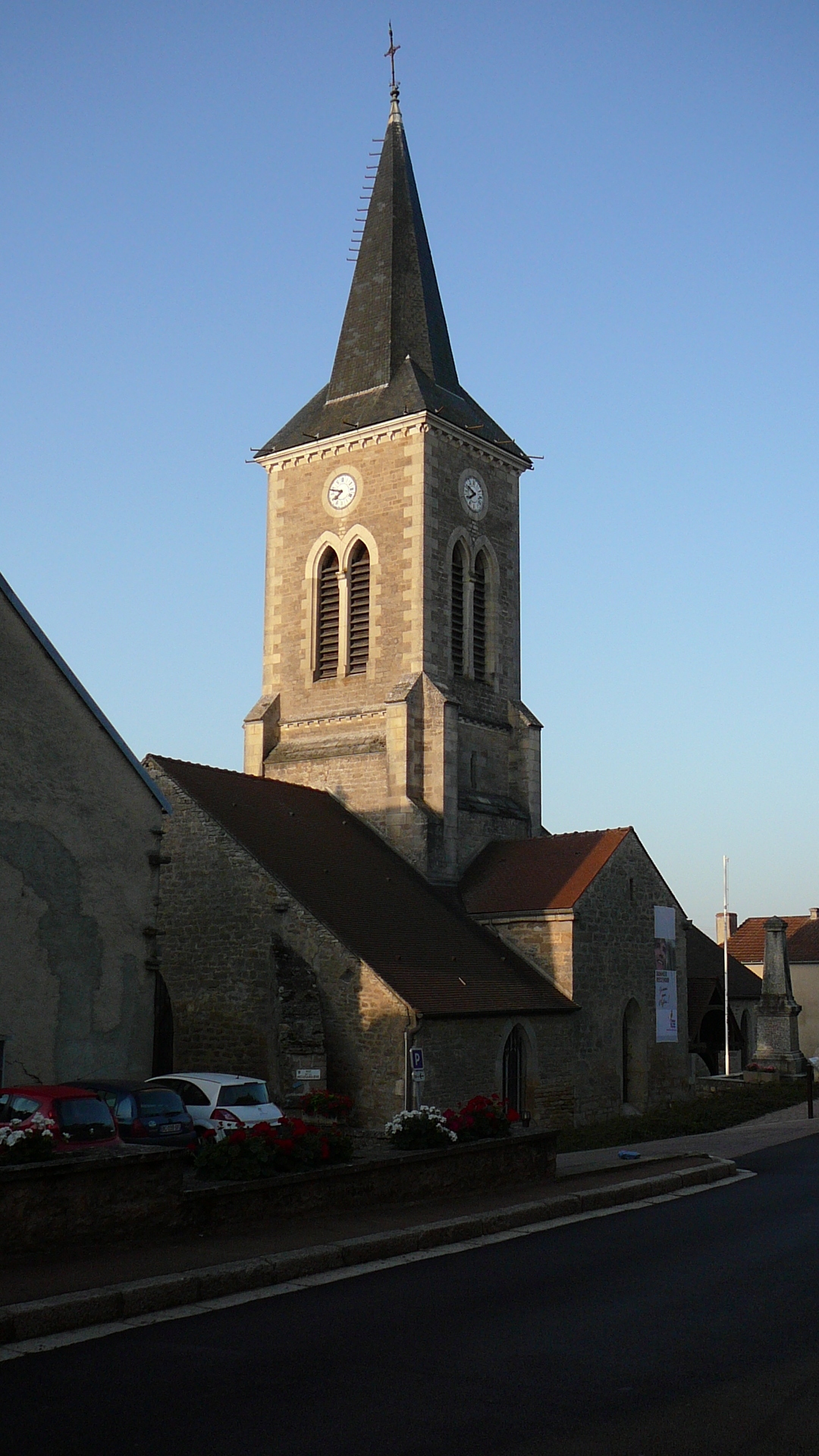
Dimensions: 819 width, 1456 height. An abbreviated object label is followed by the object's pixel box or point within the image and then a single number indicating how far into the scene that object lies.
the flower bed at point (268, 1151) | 11.38
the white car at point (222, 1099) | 17.73
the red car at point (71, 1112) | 13.09
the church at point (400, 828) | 23.28
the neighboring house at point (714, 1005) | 42.19
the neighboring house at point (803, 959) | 55.56
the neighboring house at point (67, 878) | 16.27
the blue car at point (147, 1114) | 15.39
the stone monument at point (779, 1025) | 34.84
